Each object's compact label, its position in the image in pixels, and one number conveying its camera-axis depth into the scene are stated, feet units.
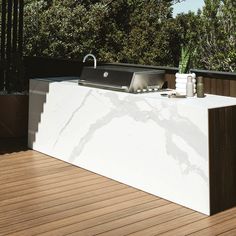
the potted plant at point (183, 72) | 11.98
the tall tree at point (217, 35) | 41.37
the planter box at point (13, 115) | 17.46
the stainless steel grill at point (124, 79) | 12.26
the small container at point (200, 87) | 11.54
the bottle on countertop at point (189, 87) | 11.58
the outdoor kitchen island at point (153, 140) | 10.08
